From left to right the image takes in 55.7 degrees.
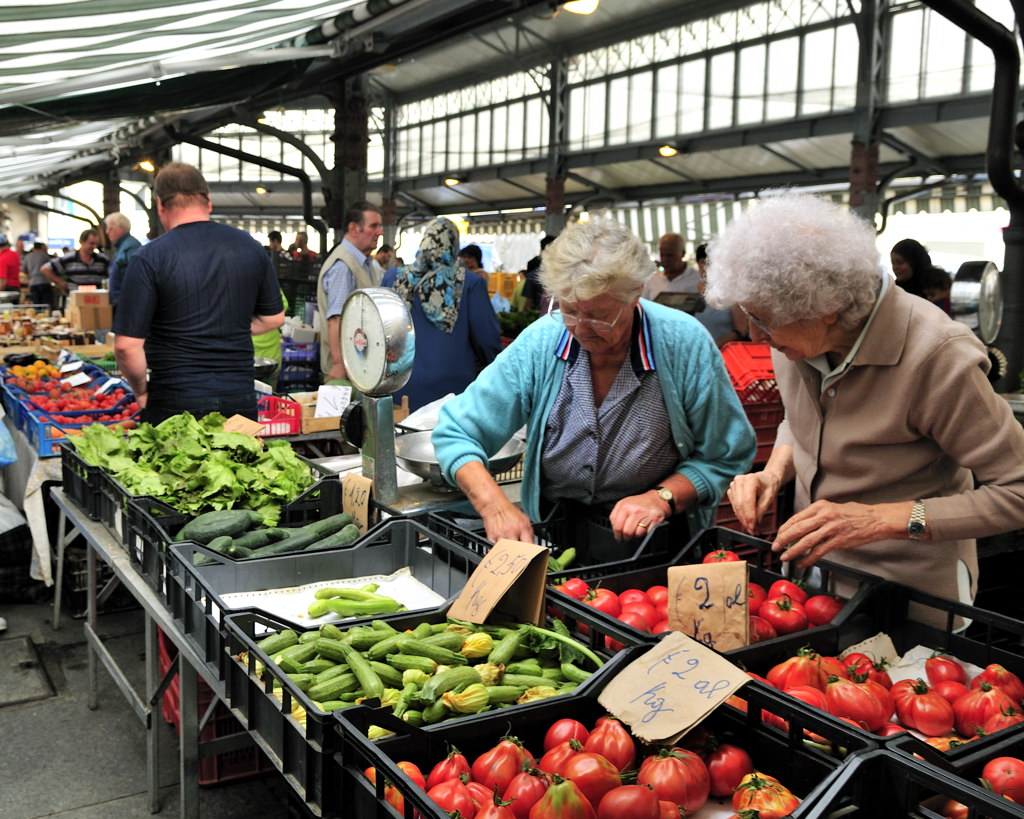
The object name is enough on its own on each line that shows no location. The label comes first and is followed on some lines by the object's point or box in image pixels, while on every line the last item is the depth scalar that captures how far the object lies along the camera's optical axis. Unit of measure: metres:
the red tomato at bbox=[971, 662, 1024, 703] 1.67
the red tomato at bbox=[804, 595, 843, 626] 2.01
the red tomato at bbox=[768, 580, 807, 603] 2.07
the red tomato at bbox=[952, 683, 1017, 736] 1.58
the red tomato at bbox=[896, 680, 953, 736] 1.59
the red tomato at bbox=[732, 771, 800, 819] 1.31
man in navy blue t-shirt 3.84
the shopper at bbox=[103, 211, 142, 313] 8.41
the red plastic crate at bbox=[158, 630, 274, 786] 2.91
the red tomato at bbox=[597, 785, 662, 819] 1.31
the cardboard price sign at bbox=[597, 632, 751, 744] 1.46
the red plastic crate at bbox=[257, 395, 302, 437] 4.41
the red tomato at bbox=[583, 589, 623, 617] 2.04
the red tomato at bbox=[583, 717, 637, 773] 1.46
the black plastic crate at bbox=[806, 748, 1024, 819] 1.21
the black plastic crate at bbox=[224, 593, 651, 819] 1.46
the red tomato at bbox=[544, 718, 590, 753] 1.51
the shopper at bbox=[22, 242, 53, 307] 15.86
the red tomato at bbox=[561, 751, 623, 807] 1.35
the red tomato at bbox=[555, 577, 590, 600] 2.08
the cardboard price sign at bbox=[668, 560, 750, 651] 1.80
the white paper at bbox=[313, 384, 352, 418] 4.41
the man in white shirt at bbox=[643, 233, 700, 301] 8.79
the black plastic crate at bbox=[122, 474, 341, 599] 2.49
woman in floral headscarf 4.82
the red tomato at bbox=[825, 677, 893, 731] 1.58
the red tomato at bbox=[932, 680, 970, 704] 1.65
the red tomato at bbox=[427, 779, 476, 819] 1.31
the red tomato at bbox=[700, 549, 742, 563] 2.09
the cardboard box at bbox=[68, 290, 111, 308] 9.18
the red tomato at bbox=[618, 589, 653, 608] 2.06
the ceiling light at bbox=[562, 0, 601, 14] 7.64
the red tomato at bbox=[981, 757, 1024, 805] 1.31
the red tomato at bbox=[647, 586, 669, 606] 2.06
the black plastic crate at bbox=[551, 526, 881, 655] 2.13
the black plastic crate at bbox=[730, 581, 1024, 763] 1.77
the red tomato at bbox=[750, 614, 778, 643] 1.90
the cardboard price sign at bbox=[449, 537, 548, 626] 1.92
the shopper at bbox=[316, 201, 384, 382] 5.71
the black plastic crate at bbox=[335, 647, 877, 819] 1.36
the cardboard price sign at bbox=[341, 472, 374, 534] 2.78
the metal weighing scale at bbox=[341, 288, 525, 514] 2.72
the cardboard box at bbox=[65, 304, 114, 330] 8.80
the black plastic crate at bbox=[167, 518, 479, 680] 2.13
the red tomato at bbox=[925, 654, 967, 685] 1.75
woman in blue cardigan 2.48
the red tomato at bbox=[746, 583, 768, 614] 2.02
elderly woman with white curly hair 1.94
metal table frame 2.44
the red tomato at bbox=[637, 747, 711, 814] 1.38
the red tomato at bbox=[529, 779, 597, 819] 1.26
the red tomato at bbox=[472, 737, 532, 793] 1.40
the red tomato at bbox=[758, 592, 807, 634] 1.95
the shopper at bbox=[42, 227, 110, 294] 13.24
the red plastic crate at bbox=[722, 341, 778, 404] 4.61
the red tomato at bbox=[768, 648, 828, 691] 1.66
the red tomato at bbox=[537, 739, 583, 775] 1.41
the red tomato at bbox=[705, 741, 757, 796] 1.45
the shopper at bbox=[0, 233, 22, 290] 17.45
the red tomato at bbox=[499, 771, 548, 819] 1.32
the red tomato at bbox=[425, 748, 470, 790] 1.39
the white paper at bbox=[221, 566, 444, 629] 2.23
